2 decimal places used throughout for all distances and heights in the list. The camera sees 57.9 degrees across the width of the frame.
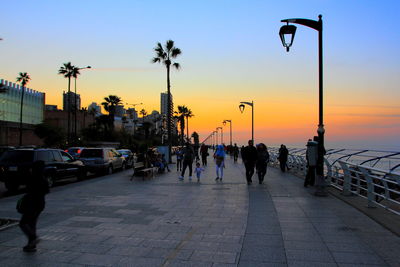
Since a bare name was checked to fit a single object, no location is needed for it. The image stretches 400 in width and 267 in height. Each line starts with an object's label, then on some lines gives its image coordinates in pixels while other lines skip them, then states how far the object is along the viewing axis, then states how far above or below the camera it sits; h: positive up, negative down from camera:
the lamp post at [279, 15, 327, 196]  10.46 +2.07
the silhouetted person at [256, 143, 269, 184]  14.29 -0.64
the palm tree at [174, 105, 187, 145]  83.88 +8.16
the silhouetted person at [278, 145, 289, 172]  20.08 -0.62
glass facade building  70.57 +8.66
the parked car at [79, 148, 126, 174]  19.83 -0.79
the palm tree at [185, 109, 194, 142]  87.06 +7.65
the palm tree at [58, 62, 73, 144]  53.78 +11.29
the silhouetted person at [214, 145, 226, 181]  15.29 -0.45
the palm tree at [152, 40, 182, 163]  32.32 +8.30
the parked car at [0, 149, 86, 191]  12.70 -0.72
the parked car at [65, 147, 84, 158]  25.81 -0.31
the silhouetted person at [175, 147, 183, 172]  20.97 -0.61
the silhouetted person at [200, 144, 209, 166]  26.64 -0.49
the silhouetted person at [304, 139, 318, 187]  12.30 -0.37
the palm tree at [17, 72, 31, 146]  59.94 +11.21
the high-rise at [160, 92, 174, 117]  195.12 +24.69
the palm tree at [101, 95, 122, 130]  72.56 +8.49
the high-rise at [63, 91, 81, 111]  160.62 +21.79
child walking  15.19 -1.02
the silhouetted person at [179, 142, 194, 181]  15.86 -0.49
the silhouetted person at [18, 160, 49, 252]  5.40 -0.88
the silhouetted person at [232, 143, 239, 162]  32.03 -0.63
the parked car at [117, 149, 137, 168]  25.88 -0.94
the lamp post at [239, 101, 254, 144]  31.41 +3.45
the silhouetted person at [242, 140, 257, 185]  14.04 -0.43
